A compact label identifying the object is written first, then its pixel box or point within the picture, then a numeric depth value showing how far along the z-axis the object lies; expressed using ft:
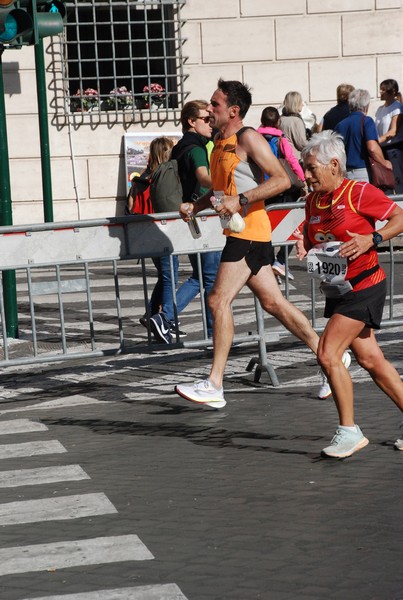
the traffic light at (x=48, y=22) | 38.04
